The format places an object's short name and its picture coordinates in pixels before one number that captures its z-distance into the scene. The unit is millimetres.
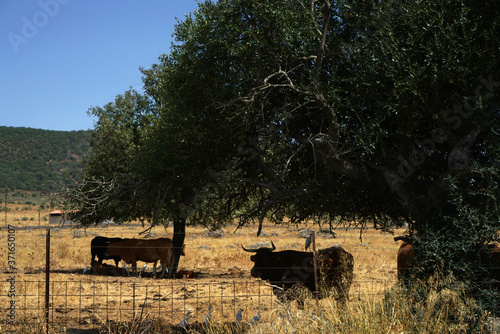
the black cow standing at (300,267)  13117
